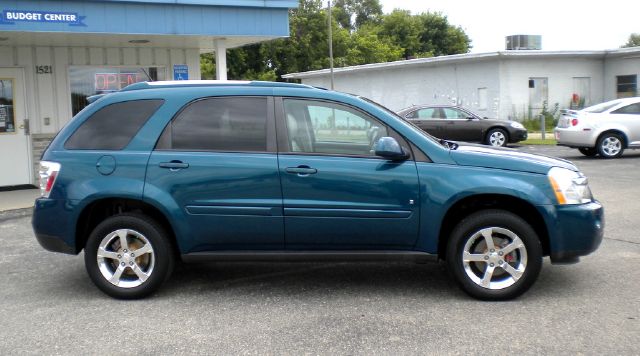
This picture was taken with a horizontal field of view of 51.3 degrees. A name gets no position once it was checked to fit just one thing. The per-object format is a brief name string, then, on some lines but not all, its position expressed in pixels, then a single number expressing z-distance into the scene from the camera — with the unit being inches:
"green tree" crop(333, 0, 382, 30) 3174.2
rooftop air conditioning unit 1153.4
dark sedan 802.2
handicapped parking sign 486.3
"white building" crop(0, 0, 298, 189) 394.0
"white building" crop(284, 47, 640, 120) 1024.9
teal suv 203.6
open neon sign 475.2
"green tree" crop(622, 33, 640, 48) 3149.6
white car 635.5
